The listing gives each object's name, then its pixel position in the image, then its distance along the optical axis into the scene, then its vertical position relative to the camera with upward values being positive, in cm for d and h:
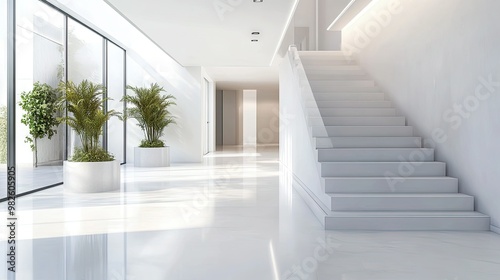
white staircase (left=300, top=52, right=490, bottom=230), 484 -47
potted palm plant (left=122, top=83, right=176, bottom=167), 1226 +56
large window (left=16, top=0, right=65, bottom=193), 727 +126
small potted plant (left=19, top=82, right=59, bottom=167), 747 +51
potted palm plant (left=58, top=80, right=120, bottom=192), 743 -16
